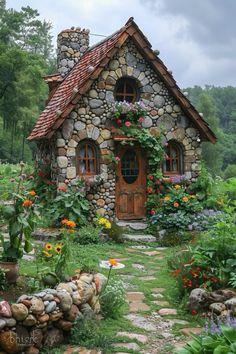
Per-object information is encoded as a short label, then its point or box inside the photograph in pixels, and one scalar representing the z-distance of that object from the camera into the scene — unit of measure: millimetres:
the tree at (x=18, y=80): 38156
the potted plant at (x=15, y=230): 6043
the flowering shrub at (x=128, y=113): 12750
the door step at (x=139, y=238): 12000
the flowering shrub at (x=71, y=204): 11734
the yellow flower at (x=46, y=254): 6367
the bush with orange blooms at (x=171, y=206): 12367
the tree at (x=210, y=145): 52906
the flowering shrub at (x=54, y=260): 5930
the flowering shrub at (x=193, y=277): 6750
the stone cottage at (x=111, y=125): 12406
